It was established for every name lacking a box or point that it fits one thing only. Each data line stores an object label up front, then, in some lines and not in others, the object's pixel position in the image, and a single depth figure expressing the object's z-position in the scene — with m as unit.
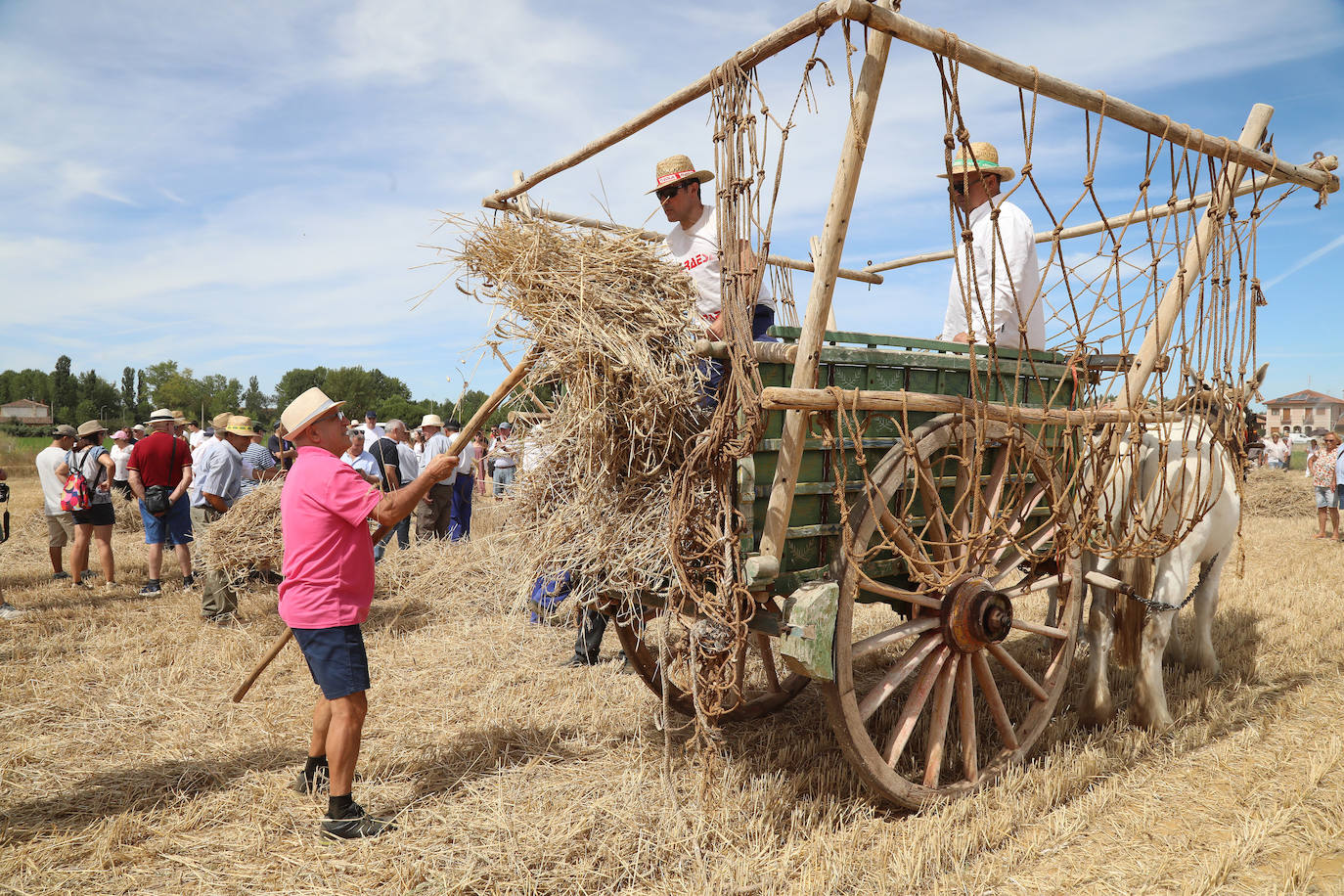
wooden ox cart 2.65
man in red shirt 6.93
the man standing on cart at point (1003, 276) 3.64
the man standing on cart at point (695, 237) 3.15
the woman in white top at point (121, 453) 9.92
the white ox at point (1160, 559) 3.97
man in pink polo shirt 2.88
